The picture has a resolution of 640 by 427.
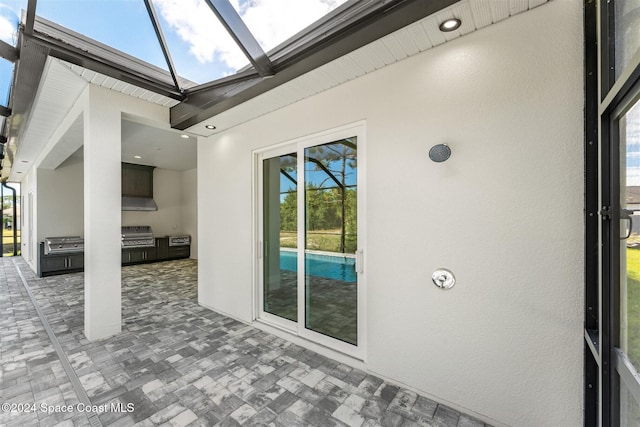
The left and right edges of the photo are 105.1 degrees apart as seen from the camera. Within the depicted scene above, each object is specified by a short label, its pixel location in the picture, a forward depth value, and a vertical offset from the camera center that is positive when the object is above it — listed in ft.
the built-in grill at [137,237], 23.58 -2.27
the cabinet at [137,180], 24.56 +3.46
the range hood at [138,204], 23.86 +0.99
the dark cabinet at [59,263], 19.34 -4.01
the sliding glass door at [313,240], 8.16 -1.06
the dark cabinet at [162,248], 25.80 -3.71
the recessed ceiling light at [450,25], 5.38 +4.18
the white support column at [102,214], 9.41 +0.00
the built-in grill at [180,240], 26.86 -2.99
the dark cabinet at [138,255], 23.54 -4.14
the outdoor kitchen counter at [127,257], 19.45 -4.05
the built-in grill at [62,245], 19.49 -2.51
